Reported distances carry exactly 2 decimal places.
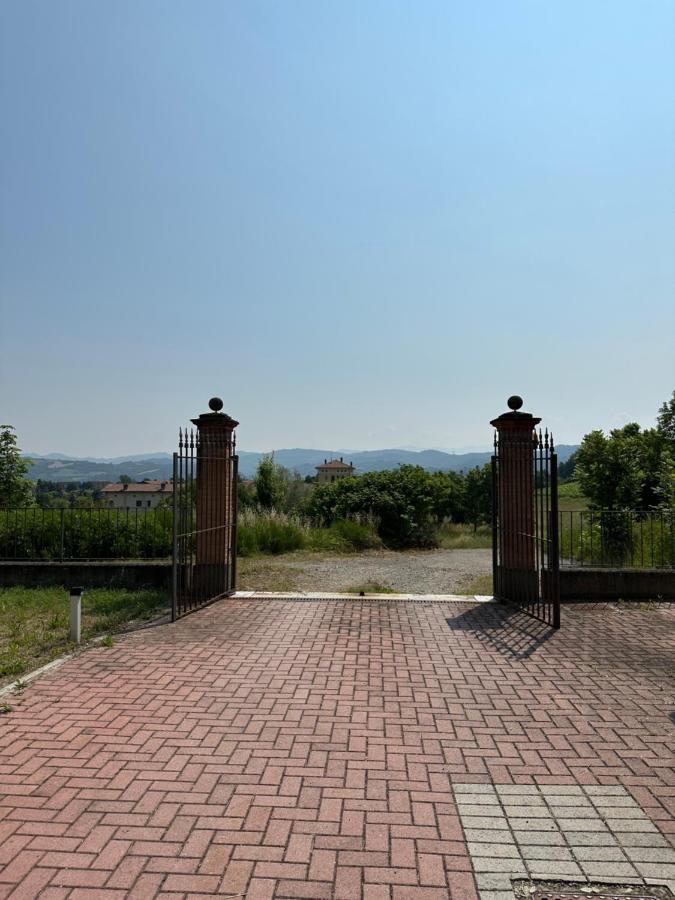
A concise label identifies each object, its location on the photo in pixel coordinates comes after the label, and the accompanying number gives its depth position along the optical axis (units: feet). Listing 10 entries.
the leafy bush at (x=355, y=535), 53.72
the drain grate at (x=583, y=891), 7.54
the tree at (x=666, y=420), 111.75
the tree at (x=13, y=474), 53.31
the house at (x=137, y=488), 229.08
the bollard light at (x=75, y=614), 20.03
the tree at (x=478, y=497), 97.81
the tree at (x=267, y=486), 72.49
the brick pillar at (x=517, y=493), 25.77
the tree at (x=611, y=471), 50.87
